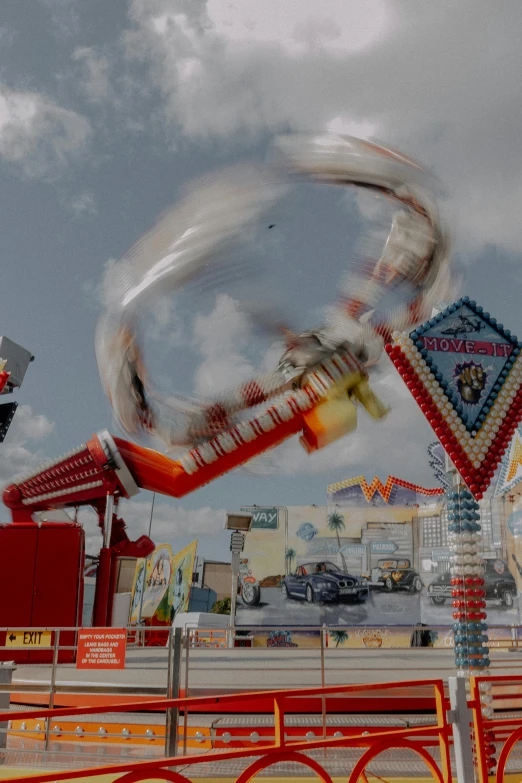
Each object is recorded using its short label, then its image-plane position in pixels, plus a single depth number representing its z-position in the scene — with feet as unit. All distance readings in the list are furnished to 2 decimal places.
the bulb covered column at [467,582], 27.04
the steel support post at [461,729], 18.07
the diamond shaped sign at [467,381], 27.99
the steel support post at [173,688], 25.88
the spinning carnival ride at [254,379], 37.86
